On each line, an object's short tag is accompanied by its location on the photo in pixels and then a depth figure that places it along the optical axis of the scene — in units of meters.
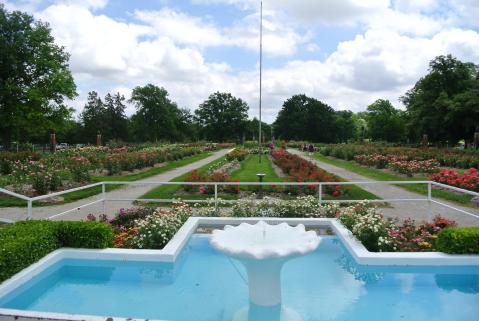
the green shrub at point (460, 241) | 6.38
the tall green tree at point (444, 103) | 41.52
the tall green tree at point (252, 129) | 92.25
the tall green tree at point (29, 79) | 33.38
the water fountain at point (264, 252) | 4.43
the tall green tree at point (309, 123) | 82.94
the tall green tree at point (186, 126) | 86.56
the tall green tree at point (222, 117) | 90.06
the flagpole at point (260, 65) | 31.23
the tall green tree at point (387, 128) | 66.50
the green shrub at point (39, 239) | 5.46
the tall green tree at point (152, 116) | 77.94
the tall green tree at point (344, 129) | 84.20
